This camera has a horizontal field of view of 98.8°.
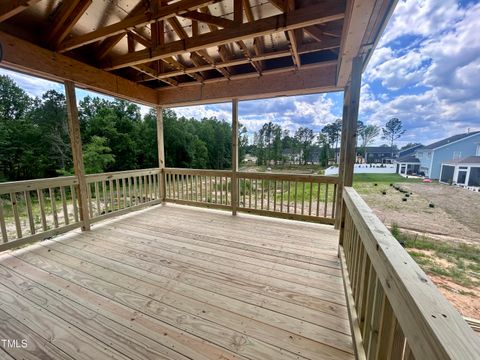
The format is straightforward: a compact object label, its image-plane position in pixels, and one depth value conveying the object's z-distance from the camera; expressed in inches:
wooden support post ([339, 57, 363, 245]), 84.6
